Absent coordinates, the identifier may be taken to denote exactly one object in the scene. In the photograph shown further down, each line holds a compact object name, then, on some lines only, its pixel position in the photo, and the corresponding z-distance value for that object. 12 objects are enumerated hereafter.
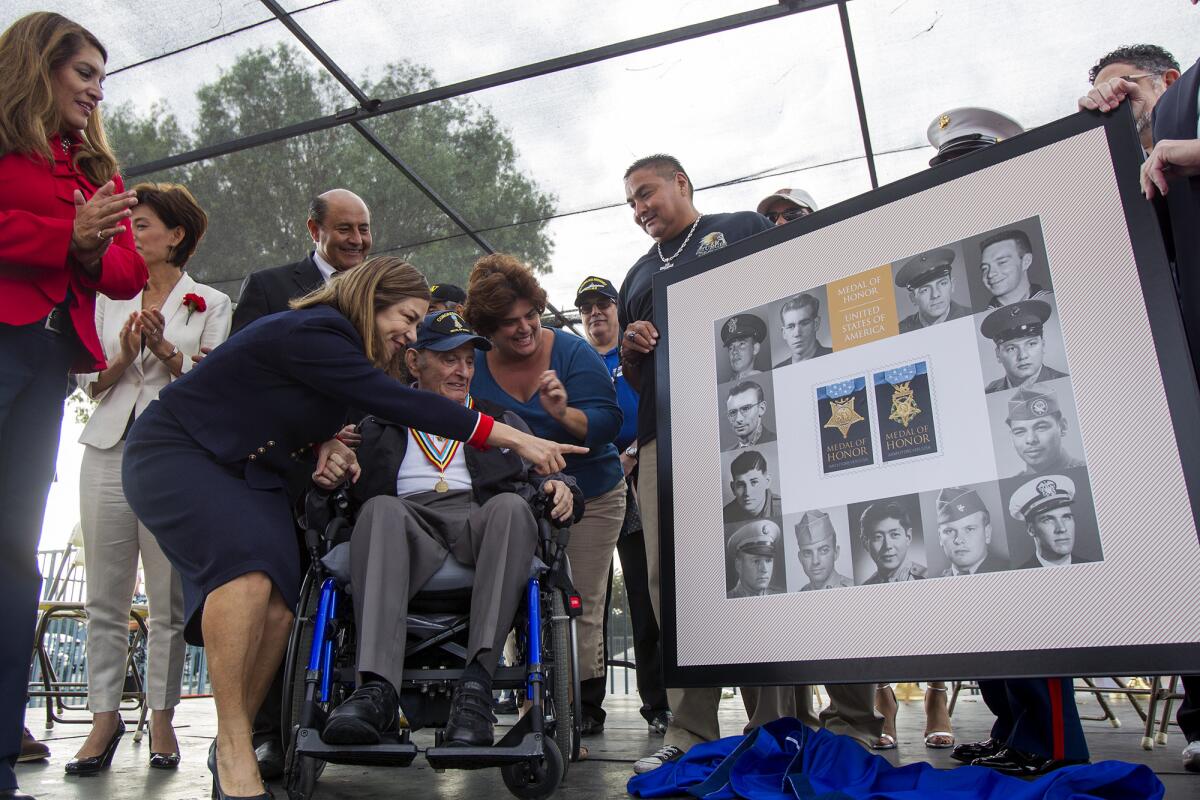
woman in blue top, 3.20
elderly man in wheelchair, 2.00
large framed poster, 1.68
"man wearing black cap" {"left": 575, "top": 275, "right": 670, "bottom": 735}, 3.96
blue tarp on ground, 1.65
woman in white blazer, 2.72
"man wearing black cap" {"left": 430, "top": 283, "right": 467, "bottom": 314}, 3.71
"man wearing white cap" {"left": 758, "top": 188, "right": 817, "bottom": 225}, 3.87
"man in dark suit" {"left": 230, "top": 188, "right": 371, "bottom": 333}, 3.11
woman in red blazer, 1.92
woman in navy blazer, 1.88
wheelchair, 1.90
